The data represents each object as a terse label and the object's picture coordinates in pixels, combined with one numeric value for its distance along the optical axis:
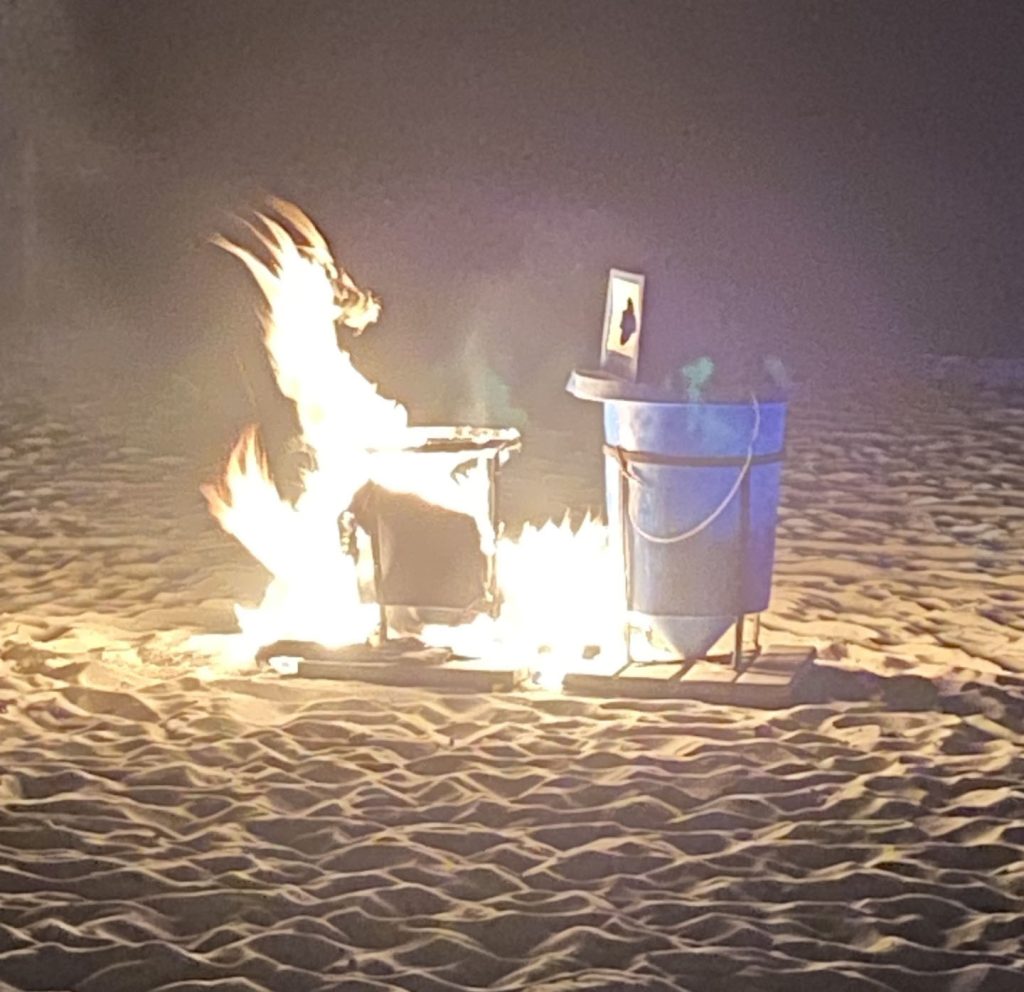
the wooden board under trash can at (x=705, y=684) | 6.34
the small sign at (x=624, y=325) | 6.57
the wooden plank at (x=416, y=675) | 6.50
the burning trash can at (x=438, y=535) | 6.80
